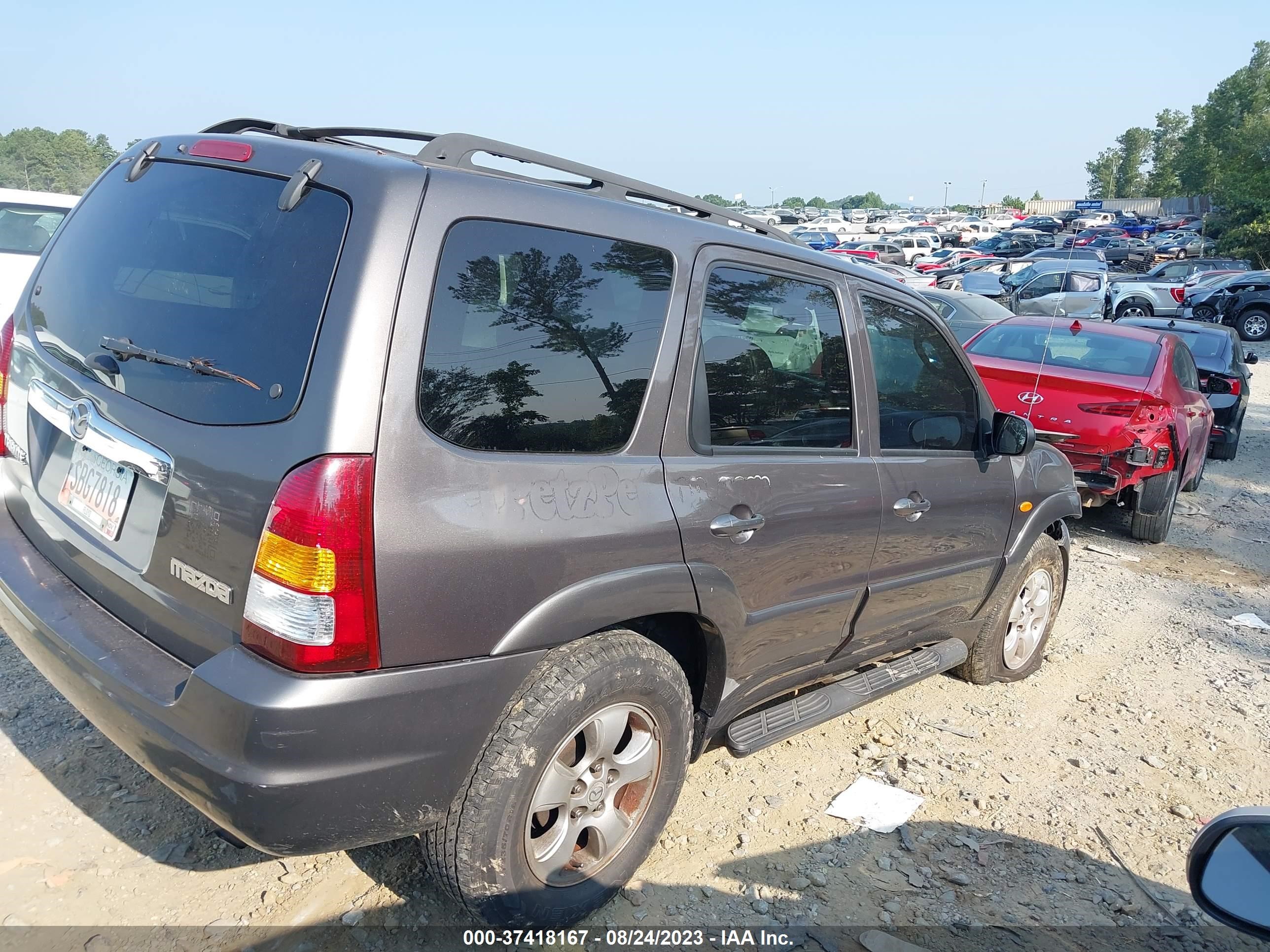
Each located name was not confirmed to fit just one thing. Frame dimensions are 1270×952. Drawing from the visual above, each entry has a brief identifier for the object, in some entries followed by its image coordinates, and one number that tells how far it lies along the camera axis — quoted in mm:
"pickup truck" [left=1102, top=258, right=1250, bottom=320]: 23125
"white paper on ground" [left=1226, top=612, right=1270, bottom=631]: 5754
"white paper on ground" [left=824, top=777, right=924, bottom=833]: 3406
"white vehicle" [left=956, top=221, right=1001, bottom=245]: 59872
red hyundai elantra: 6867
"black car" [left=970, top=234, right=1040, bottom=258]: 45656
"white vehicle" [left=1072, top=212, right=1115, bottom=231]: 62156
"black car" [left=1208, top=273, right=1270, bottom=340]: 22766
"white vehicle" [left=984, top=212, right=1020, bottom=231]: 71625
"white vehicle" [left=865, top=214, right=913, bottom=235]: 65375
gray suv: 2029
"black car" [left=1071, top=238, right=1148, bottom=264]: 43688
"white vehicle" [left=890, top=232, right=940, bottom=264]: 46156
